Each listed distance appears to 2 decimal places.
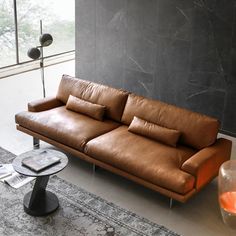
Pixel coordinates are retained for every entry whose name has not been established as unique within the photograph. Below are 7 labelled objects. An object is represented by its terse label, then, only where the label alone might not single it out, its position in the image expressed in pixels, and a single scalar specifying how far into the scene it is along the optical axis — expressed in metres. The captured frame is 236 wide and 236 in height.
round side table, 3.95
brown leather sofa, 4.11
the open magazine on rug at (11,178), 4.56
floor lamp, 5.35
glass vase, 2.26
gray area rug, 3.88
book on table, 3.95
